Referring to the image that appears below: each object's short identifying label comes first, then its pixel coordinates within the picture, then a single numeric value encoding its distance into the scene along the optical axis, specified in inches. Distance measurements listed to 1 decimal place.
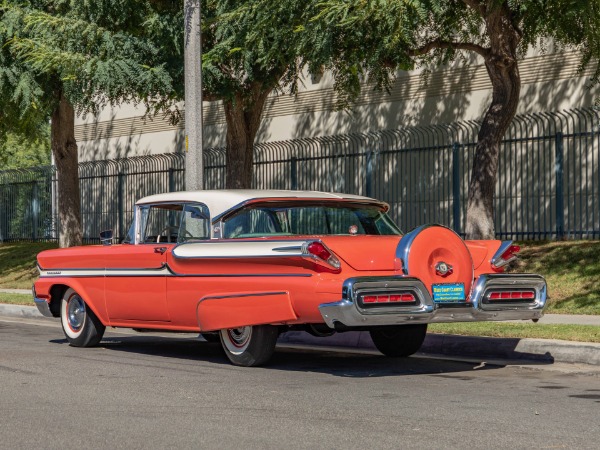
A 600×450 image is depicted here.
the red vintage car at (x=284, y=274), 390.6
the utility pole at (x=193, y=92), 644.7
